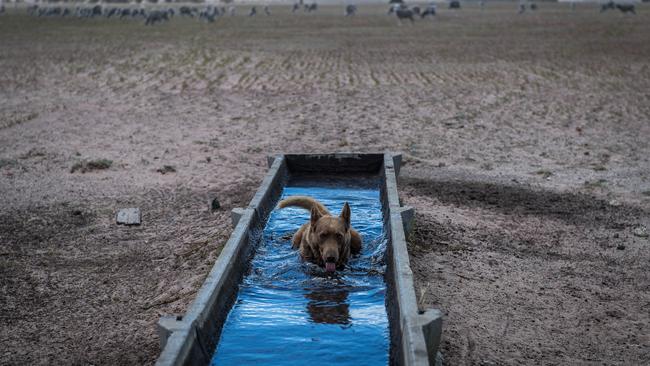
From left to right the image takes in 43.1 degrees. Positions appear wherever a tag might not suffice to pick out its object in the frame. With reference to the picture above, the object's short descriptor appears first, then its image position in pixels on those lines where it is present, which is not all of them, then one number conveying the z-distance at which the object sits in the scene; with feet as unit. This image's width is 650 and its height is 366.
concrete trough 16.71
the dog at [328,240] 22.96
